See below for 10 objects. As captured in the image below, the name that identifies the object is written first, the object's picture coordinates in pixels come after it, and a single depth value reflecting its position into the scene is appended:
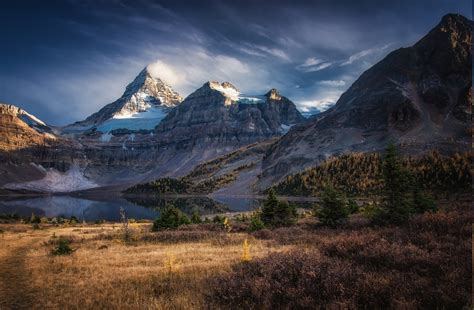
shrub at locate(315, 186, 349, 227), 31.41
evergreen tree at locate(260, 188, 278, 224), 37.34
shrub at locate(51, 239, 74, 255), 22.91
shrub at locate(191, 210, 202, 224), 47.88
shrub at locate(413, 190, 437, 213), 32.61
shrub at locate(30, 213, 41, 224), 66.70
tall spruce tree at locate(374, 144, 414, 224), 25.12
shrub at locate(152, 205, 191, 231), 39.62
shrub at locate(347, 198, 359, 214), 49.00
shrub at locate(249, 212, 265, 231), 33.44
